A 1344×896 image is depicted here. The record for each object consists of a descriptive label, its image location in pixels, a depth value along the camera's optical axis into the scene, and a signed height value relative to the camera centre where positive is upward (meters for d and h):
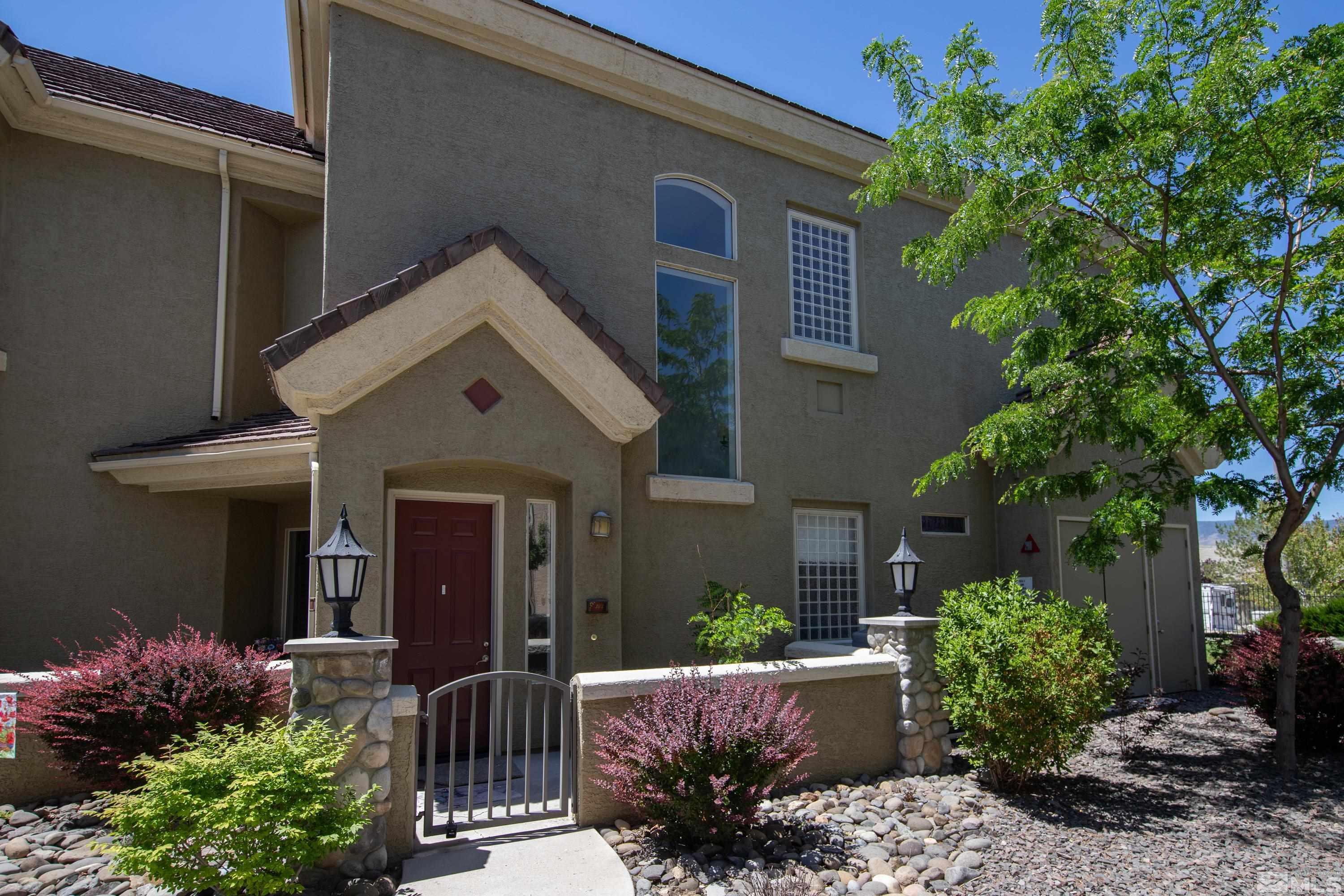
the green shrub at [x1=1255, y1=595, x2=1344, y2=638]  15.55 -1.45
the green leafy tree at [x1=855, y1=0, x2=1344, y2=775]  8.60 +3.31
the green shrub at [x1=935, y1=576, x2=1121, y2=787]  7.62 -1.25
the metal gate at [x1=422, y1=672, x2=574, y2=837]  6.23 -1.80
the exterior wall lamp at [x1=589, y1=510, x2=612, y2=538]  8.84 +0.19
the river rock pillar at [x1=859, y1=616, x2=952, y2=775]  8.42 -1.54
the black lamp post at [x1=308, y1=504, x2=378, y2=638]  5.95 -0.20
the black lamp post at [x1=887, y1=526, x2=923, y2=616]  8.79 -0.31
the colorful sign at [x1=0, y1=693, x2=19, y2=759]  6.40 -1.28
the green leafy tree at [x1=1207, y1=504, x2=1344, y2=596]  27.92 -0.63
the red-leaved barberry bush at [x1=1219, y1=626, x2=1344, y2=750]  9.84 -1.70
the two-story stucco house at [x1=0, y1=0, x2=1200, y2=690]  8.42 +2.13
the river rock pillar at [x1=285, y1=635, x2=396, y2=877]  5.68 -1.06
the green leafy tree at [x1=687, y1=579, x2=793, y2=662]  8.55 -0.86
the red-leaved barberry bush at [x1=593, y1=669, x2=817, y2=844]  6.21 -1.56
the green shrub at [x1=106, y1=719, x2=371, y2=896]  4.65 -1.50
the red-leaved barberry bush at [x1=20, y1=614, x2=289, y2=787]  6.39 -1.16
